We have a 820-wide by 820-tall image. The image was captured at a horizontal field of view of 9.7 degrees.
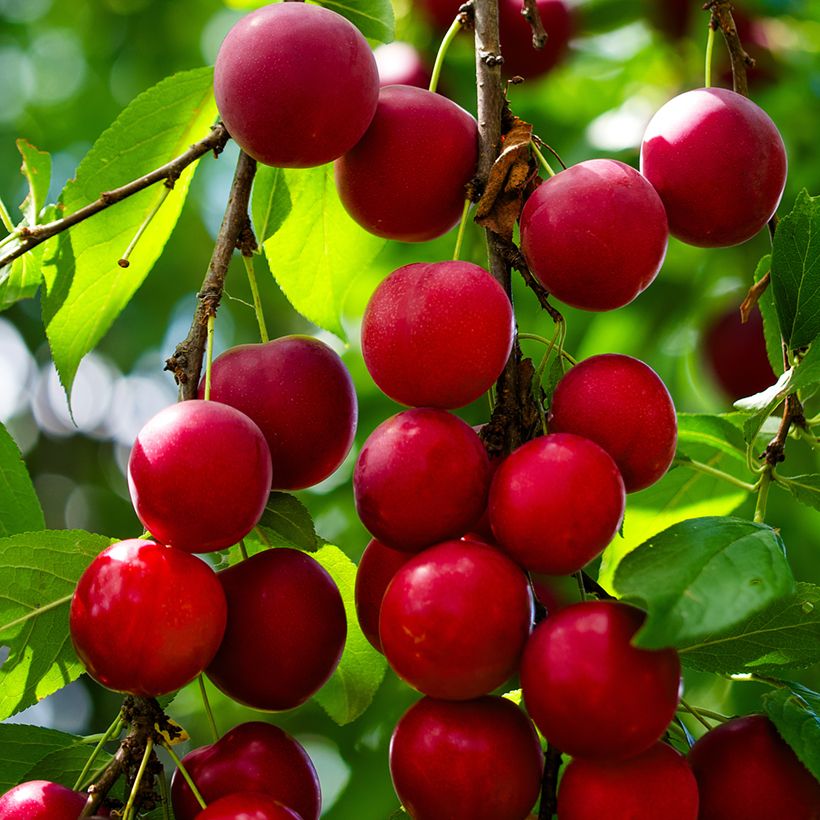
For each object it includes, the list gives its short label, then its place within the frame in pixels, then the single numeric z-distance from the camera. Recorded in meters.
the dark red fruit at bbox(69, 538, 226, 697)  0.90
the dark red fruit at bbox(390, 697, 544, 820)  0.89
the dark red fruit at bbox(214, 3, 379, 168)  0.93
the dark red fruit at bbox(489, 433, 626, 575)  0.89
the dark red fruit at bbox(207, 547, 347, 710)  0.92
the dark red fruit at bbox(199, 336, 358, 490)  0.94
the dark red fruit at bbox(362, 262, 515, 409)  0.91
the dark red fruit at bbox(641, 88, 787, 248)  0.94
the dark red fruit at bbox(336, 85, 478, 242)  0.95
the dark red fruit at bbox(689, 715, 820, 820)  0.91
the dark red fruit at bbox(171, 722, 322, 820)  0.92
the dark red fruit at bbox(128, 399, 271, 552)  0.90
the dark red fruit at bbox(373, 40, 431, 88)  1.24
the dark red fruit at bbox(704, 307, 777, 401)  1.34
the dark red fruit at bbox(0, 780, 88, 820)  0.91
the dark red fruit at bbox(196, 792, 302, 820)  0.89
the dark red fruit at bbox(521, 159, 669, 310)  0.92
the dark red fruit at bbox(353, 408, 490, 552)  0.90
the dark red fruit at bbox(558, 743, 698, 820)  0.89
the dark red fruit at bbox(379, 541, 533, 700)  0.88
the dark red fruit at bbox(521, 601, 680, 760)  0.88
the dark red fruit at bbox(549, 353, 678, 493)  0.91
